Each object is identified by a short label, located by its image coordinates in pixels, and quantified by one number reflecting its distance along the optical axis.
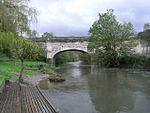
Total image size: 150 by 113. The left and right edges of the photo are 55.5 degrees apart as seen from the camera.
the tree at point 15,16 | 9.98
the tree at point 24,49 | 8.89
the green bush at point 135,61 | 19.87
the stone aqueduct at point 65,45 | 27.06
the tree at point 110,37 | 20.36
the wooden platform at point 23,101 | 4.43
